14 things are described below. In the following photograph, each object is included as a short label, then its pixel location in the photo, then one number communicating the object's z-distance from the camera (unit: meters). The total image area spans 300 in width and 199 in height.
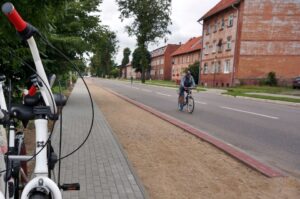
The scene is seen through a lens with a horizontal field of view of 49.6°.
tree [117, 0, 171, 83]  55.22
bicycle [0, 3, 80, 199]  1.90
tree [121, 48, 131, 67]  149.75
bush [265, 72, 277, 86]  38.53
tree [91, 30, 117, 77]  118.81
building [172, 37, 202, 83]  65.87
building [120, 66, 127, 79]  147.52
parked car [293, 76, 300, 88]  32.28
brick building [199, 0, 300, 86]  39.72
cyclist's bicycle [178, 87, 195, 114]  14.02
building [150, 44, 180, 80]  90.88
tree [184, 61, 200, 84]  55.19
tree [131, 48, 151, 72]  102.56
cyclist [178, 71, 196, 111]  14.38
